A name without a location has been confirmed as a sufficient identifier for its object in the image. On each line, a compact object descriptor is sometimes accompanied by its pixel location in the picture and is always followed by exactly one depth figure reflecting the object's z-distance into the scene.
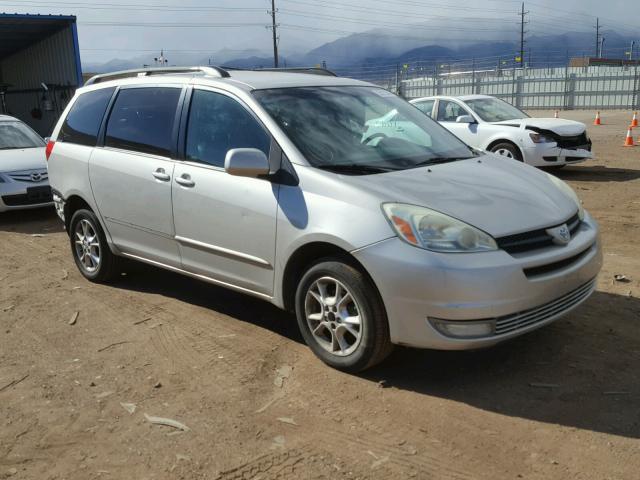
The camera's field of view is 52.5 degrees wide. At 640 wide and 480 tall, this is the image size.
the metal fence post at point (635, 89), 30.32
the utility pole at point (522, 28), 83.62
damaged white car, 11.41
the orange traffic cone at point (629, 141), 15.99
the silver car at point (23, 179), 9.21
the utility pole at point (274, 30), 53.77
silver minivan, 3.44
